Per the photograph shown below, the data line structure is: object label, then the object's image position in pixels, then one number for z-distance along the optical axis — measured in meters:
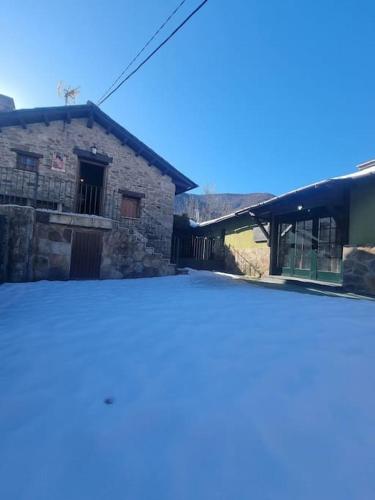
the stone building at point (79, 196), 6.29
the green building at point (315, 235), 6.41
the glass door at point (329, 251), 7.34
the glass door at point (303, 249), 8.28
